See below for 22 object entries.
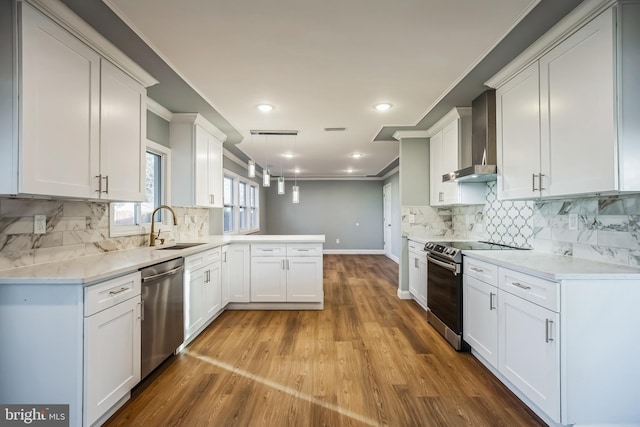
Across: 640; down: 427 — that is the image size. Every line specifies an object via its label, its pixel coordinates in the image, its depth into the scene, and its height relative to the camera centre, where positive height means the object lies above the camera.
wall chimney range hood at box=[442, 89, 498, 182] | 2.75 +0.74
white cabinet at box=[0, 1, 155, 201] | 1.48 +0.61
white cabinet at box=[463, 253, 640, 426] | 1.59 -0.72
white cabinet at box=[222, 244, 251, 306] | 3.72 -0.72
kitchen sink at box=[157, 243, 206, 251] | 2.92 -0.32
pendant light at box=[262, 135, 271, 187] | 3.58 +0.46
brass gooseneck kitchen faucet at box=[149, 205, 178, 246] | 2.95 -0.18
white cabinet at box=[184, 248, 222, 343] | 2.74 -0.77
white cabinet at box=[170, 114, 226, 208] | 3.46 +0.67
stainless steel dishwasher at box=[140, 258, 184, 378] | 2.10 -0.75
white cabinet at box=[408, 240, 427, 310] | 3.63 -0.73
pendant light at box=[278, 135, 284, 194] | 3.82 +0.38
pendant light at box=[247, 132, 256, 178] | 3.37 +0.55
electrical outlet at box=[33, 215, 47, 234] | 1.89 -0.06
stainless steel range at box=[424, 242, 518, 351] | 2.66 -0.68
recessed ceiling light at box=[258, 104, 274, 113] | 3.19 +1.19
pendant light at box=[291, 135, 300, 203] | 4.00 +0.35
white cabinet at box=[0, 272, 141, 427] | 1.54 -0.68
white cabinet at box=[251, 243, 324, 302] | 3.72 -0.71
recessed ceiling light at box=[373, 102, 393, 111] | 3.18 +1.20
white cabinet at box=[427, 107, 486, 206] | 3.35 +0.74
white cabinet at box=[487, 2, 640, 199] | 1.55 +0.67
